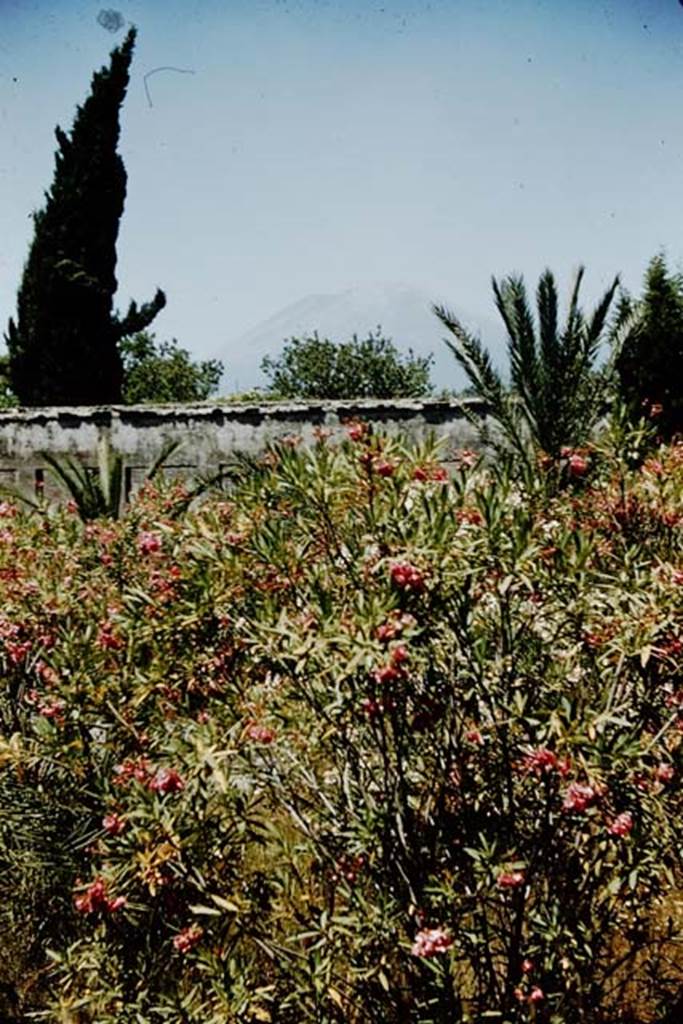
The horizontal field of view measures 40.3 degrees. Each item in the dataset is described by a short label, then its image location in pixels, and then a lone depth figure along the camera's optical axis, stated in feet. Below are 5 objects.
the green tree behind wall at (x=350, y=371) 116.78
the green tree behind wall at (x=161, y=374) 129.29
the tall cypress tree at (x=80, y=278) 72.84
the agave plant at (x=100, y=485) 37.09
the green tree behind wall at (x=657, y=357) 43.09
